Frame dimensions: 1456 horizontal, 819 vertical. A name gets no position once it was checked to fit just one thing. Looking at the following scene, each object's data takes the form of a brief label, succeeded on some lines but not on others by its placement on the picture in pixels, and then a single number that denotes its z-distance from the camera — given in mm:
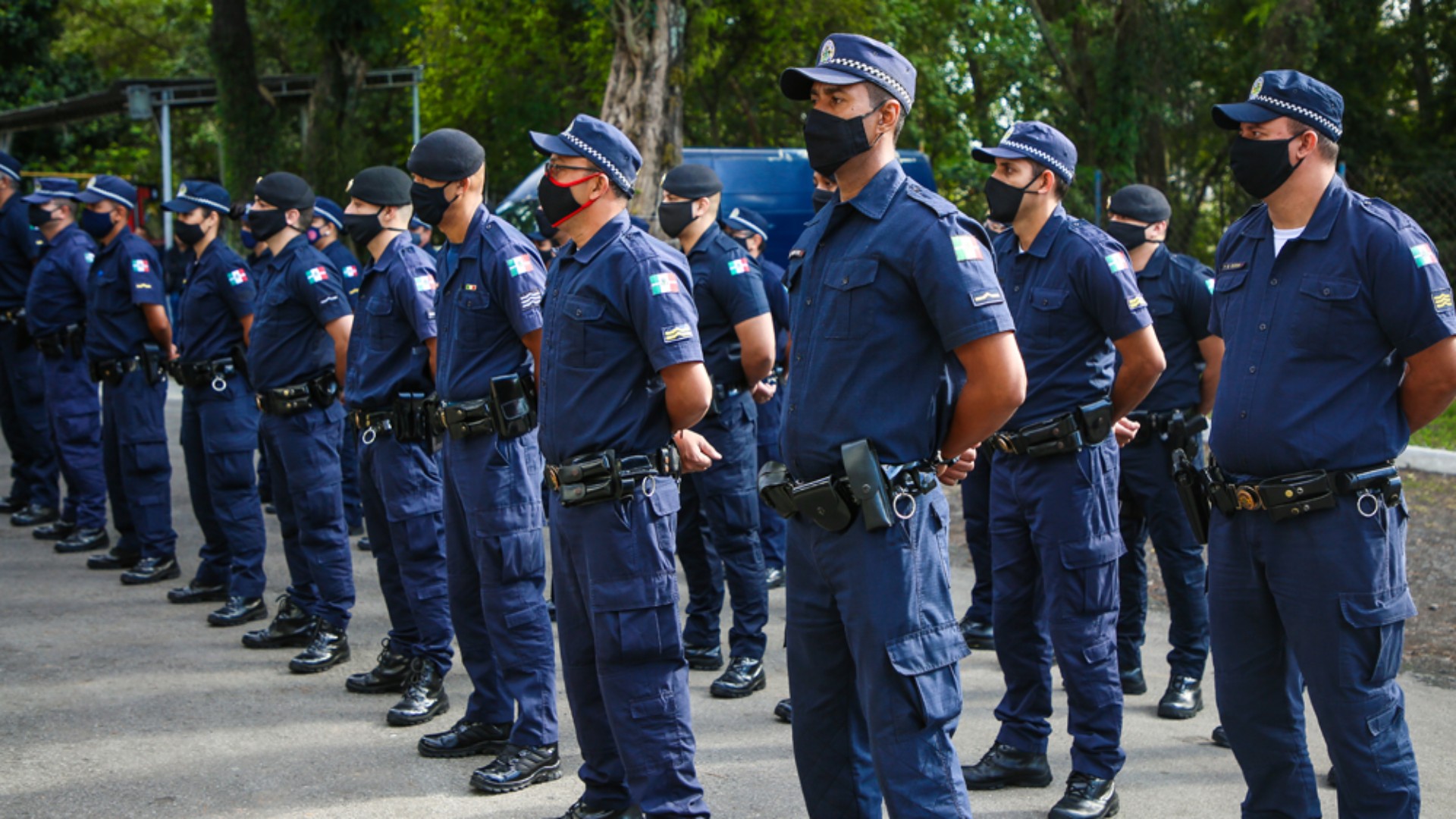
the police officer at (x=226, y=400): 6820
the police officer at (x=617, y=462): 3803
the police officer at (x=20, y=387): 8984
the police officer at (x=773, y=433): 7570
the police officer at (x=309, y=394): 6020
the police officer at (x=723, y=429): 5980
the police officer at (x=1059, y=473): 4316
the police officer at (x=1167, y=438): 5469
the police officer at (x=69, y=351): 8406
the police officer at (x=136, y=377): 7613
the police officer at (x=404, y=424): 5180
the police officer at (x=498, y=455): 4523
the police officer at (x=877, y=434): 2922
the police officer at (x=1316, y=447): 3229
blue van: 13984
